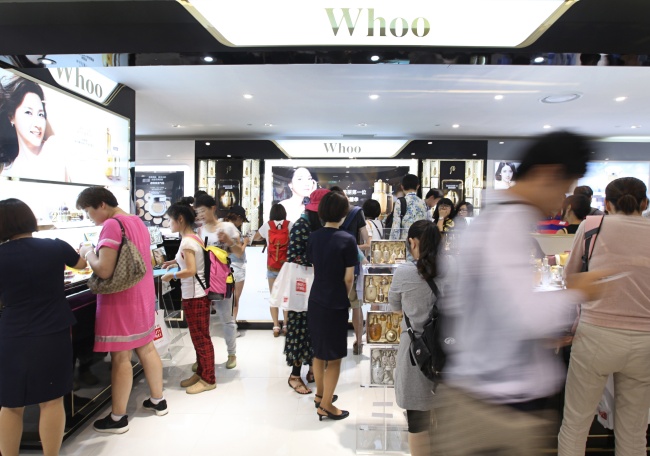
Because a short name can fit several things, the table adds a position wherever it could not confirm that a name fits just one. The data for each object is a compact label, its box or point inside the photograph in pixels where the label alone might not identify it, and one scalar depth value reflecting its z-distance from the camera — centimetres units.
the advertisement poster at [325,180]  837
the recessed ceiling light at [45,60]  233
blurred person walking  110
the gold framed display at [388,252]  284
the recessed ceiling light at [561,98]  480
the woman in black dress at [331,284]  251
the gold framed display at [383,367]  262
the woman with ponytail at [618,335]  184
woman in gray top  192
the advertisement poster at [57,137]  296
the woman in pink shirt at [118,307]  244
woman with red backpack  412
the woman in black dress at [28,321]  195
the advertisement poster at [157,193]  838
